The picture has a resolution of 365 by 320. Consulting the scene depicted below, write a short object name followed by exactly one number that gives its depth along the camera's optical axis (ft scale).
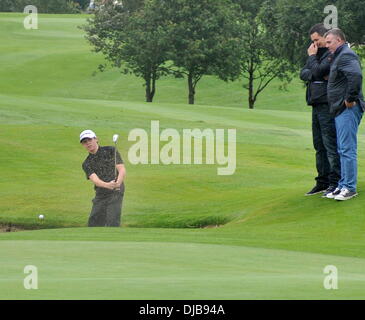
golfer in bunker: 52.65
